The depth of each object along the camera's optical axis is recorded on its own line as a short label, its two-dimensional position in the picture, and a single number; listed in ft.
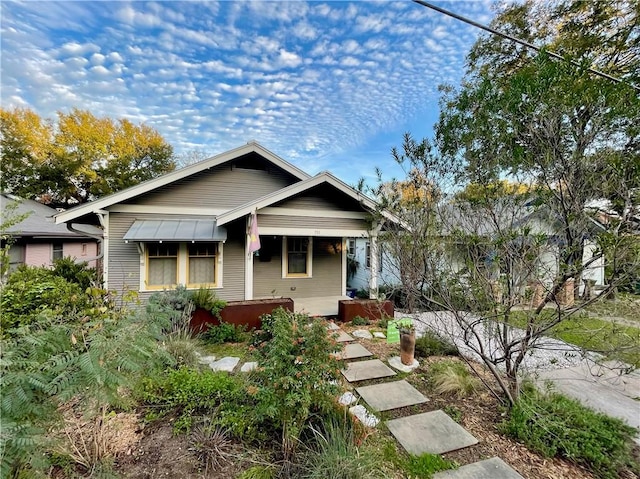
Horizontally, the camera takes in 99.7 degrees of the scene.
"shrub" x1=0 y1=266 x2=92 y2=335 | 15.16
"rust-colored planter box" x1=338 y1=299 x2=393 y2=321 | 25.46
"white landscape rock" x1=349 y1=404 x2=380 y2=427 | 11.07
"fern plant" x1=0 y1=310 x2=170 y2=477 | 5.73
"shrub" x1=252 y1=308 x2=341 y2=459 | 8.68
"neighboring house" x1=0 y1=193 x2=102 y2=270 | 39.47
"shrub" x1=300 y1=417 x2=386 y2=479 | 7.60
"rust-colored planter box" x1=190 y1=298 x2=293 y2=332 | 21.45
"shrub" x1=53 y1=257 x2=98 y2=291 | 25.67
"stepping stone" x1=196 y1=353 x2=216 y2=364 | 16.83
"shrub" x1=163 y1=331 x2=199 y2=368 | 15.10
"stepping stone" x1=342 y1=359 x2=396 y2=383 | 15.08
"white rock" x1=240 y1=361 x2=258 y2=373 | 15.64
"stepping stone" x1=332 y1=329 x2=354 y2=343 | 20.71
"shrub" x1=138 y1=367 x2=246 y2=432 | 10.70
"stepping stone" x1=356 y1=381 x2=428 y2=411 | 12.43
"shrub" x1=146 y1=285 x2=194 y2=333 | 18.90
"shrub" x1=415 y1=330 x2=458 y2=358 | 18.15
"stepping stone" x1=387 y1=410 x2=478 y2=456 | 9.75
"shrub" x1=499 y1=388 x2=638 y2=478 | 9.08
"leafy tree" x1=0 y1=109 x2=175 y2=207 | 67.41
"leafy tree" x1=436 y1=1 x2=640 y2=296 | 9.43
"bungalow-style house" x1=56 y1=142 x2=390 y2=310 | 26.40
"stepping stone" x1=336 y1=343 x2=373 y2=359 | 17.79
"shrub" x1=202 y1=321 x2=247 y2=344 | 20.72
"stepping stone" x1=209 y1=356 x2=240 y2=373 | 16.15
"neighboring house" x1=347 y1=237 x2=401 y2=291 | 46.88
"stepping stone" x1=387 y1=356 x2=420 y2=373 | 16.02
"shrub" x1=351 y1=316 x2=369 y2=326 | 24.79
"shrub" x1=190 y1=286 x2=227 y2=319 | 21.44
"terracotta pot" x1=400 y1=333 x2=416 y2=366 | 16.55
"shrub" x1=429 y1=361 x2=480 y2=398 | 13.32
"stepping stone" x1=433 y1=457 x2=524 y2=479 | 8.52
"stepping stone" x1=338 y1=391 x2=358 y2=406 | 12.39
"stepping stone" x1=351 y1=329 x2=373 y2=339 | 21.72
